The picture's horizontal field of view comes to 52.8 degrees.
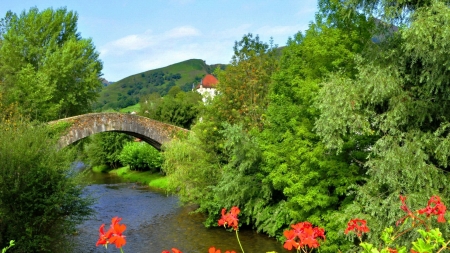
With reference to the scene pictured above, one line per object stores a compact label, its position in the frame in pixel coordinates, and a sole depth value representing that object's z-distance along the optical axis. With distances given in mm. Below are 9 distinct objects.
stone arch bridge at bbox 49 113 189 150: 24391
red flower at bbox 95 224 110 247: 2943
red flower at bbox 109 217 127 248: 2887
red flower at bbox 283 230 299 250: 3402
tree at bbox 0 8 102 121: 27391
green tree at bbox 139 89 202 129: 46531
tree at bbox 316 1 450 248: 10969
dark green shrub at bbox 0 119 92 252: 14062
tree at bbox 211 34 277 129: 21297
